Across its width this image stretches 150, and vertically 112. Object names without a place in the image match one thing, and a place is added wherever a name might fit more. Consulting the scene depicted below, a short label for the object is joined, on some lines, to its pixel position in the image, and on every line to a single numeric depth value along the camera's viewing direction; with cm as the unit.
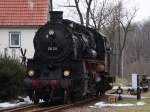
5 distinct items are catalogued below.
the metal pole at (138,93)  2786
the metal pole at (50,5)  4459
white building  4091
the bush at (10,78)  2777
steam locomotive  2452
